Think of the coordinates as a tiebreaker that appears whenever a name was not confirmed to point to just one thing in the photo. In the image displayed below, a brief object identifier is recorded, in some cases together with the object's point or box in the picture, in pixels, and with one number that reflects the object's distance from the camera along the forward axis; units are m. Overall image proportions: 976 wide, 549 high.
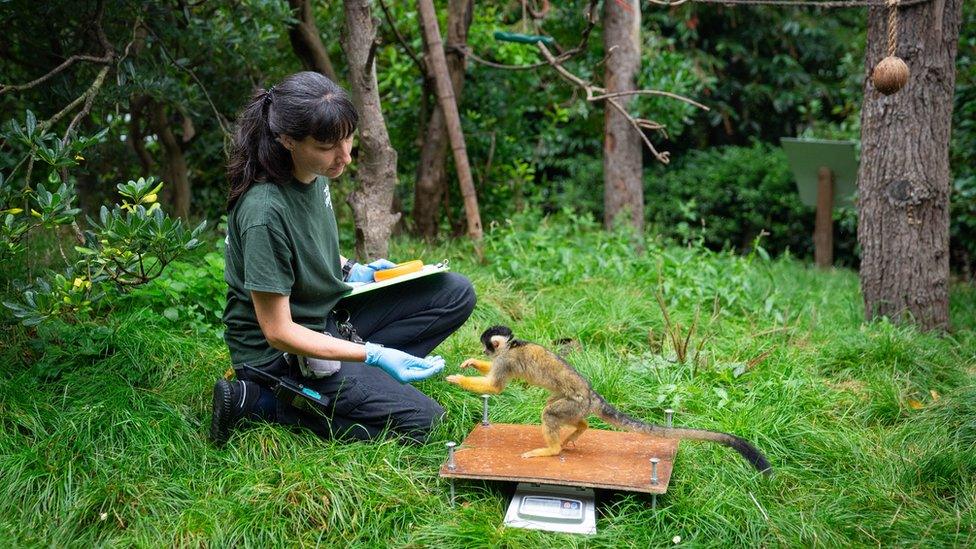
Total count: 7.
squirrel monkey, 3.37
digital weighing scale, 3.21
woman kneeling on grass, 3.26
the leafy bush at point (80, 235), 3.55
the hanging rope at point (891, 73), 4.43
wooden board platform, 3.18
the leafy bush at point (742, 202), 11.13
